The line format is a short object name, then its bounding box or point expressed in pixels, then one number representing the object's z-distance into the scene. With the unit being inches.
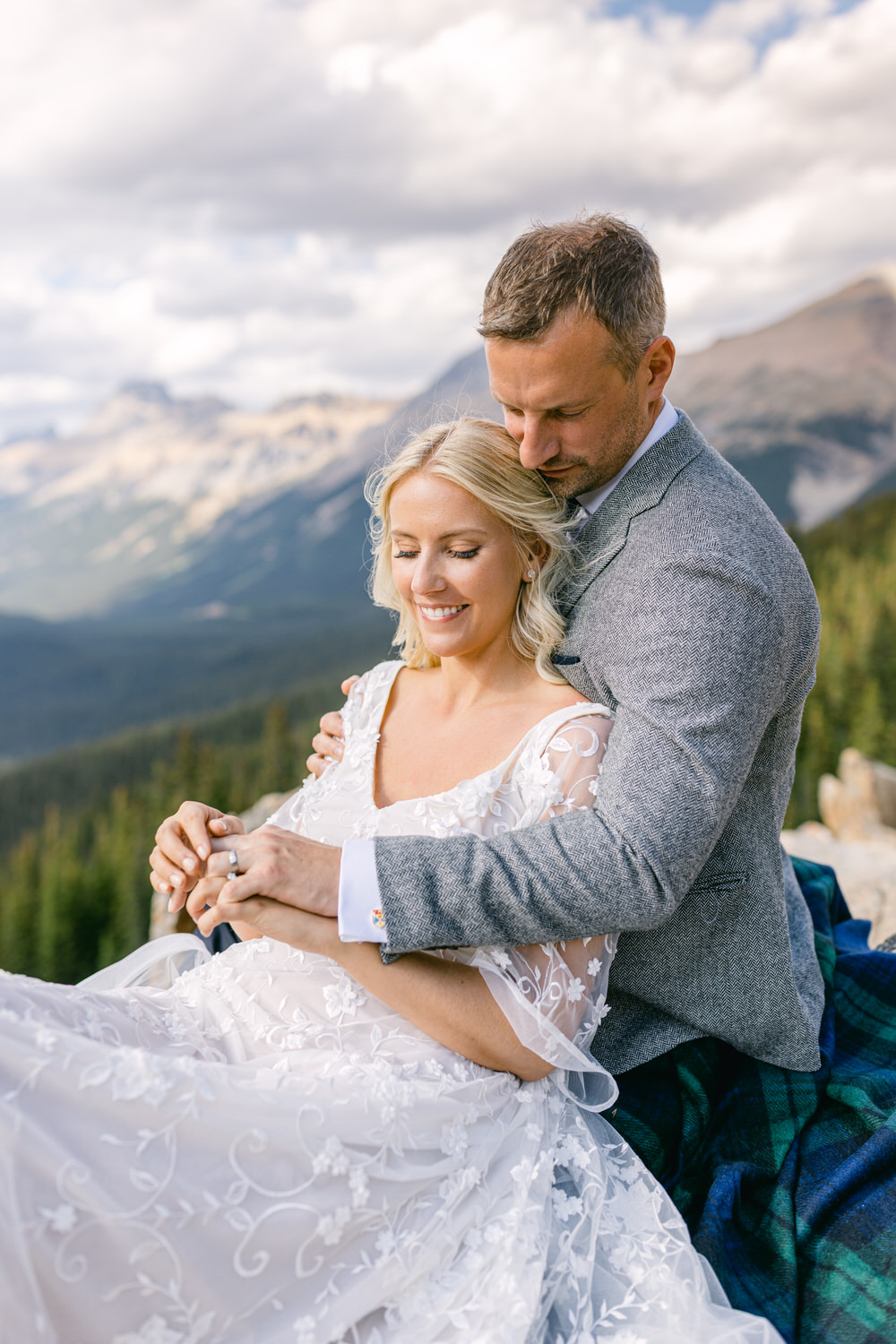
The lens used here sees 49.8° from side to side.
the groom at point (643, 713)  102.3
